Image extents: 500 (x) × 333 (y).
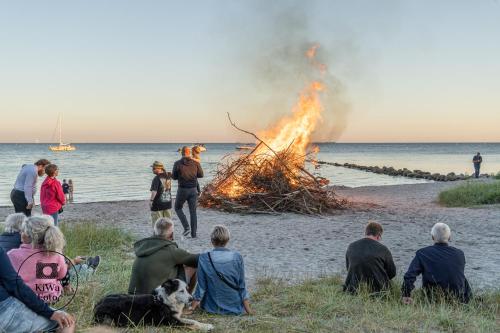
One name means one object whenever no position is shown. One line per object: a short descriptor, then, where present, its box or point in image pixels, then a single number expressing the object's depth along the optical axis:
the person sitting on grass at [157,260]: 5.89
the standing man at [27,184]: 10.20
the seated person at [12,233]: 6.18
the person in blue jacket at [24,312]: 4.23
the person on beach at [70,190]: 22.23
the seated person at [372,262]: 6.57
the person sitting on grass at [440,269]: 6.34
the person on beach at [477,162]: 35.59
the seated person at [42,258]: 5.06
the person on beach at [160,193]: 10.92
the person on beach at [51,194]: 9.92
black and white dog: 5.21
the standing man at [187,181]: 11.72
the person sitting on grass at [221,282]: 5.96
